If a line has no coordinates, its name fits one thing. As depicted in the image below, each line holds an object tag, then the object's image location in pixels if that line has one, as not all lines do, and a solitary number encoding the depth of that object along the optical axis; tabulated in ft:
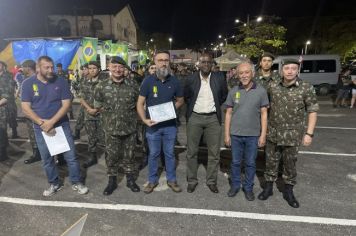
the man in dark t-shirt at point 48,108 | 13.97
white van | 58.95
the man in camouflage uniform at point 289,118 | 13.09
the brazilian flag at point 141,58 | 70.15
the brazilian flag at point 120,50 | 57.72
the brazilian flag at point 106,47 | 56.08
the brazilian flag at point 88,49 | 43.60
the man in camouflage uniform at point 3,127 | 20.57
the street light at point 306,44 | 111.76
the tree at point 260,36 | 81.05
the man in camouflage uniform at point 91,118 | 19.38
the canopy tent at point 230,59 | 74.83
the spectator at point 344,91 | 43.16
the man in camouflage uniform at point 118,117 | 14.48
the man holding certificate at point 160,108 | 14.21
